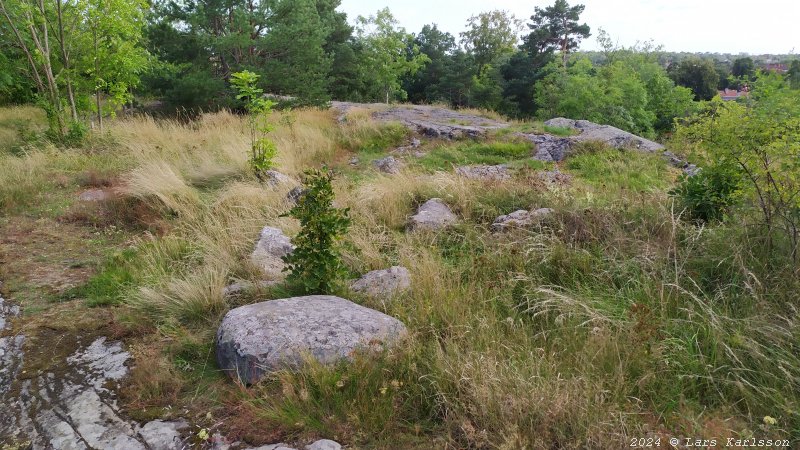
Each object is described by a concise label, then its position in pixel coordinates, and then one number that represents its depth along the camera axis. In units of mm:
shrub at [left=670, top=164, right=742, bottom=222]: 4574
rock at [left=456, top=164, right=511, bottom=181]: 7308
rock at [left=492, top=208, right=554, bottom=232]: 4870
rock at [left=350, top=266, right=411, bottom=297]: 3676
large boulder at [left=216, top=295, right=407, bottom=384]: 2840
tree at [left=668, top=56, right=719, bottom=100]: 39312
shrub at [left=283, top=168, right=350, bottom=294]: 3664
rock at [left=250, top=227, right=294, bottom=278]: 4246
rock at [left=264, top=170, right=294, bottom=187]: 7176
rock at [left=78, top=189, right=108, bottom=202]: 6703
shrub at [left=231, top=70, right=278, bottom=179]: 6953
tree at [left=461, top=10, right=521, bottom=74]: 44244
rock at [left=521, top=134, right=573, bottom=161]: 10648
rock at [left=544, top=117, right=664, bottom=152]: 10977
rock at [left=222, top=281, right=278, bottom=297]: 3834
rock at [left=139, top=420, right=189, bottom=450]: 2451
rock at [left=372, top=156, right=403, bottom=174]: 9188
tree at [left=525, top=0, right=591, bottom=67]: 37875
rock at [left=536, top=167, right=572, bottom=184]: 7464
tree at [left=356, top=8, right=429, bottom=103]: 35219
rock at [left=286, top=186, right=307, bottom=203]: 6109
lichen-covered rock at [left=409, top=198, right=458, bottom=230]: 5303
